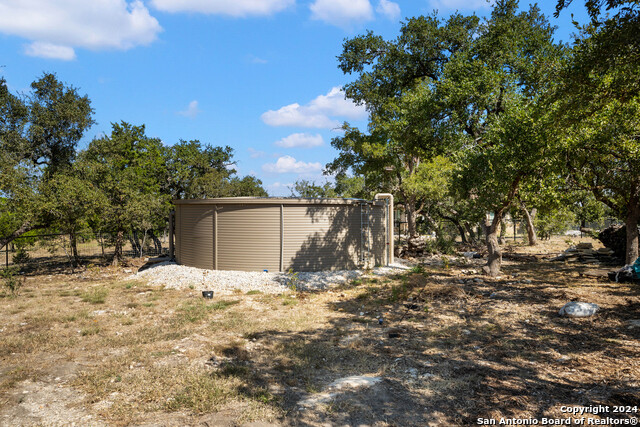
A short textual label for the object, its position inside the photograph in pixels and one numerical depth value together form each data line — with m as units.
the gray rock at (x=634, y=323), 8.22
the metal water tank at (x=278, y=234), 15.88
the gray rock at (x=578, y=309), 9.18
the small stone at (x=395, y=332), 8.37
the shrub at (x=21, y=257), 20.41
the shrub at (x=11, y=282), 13.52
